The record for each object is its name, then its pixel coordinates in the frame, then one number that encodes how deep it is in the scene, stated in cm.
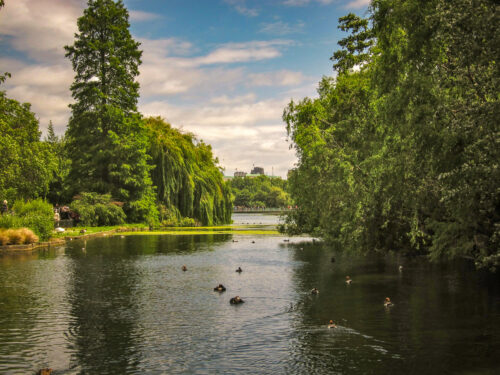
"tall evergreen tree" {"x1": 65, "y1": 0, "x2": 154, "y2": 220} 6003
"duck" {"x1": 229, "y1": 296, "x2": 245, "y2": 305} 1800
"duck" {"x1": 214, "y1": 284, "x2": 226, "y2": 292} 2041
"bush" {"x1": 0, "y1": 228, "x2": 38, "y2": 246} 3406
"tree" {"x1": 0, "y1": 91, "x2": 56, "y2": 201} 4766
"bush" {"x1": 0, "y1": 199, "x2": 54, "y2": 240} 3634
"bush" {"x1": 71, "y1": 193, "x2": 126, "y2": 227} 5375
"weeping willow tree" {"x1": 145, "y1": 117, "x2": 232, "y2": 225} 6250
